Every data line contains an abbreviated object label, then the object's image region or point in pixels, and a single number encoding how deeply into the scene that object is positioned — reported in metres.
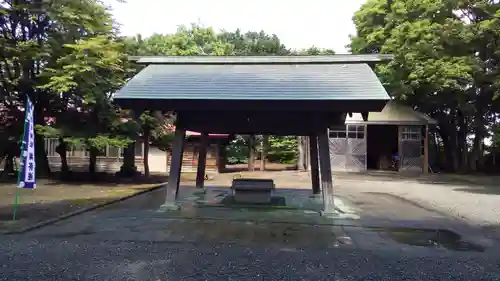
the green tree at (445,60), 22.48
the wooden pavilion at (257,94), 9.84
